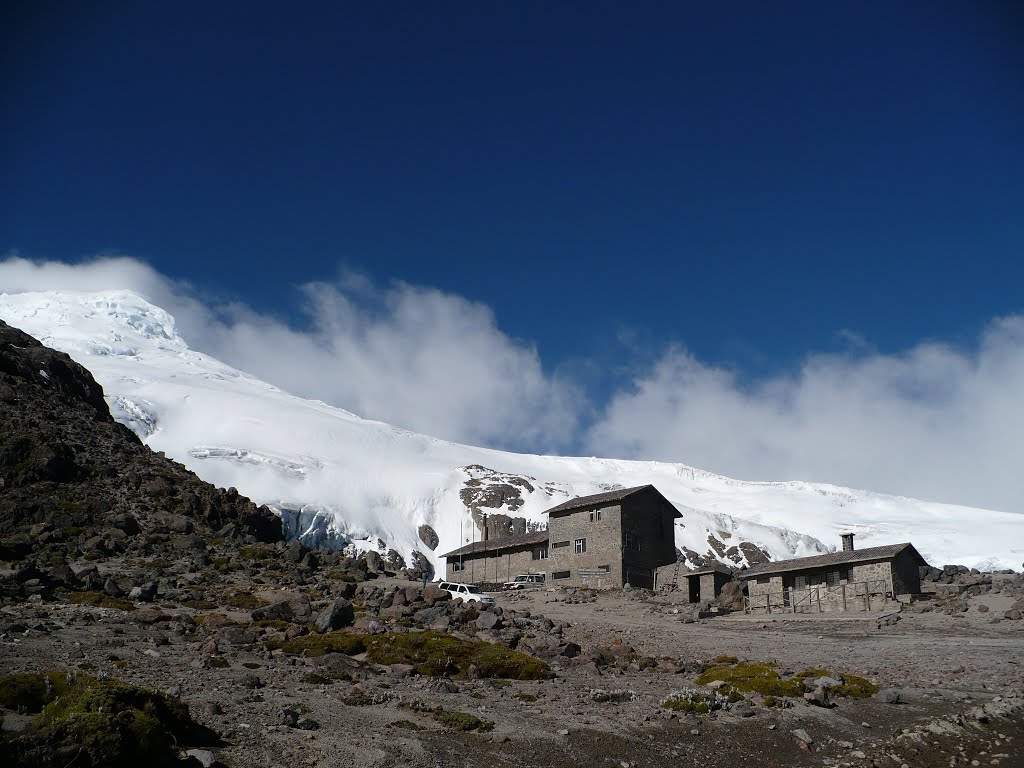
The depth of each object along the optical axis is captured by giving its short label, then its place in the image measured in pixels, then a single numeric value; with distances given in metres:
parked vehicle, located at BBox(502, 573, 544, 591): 64.62
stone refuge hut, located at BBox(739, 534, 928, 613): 48.69
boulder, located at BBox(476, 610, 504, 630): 35.75
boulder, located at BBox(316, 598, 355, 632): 32.56
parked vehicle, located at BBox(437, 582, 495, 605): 46.39
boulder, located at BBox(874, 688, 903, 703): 21.49
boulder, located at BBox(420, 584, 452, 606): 43.33
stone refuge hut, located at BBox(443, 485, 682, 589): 64.12
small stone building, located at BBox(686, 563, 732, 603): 56.34
